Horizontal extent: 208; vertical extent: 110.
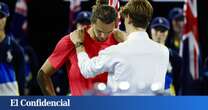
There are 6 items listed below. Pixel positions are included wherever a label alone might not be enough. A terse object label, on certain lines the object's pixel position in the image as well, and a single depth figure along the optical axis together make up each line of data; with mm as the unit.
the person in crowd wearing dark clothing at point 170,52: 15836
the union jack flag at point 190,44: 17312
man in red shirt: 11070
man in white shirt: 9859
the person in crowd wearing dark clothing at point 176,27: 18047
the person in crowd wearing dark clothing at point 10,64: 14461
